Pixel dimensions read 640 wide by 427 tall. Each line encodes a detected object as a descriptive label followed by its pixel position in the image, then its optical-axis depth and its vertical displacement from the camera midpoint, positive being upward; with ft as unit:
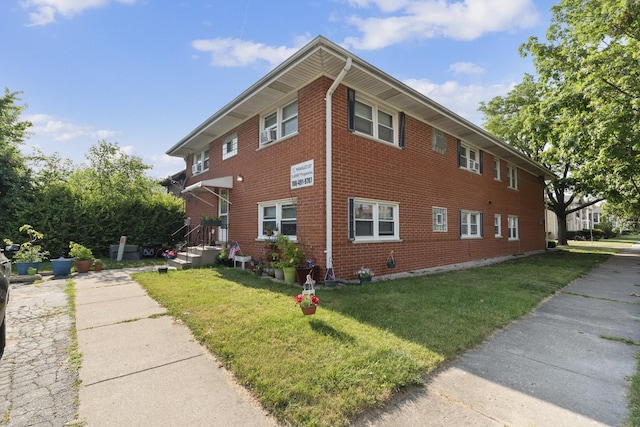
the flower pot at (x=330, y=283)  23.52 -3.98
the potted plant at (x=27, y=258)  29.45 -2.50
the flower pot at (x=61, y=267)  29.60 -3.32
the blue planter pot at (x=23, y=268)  29.37 -3.37
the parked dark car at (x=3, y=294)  9.95 -2.04
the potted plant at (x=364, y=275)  25.26 -3.62
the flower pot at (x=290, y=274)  25.20 -3.49
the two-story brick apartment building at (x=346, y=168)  24.97 +6.89
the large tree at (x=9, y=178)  43.32 +8.93
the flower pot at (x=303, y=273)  24.62 -3.33
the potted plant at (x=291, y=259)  25.21 -2.25
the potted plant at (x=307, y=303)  15.35 -3.64
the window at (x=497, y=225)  48.57 +1.20
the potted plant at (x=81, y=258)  33.12 -2.74
